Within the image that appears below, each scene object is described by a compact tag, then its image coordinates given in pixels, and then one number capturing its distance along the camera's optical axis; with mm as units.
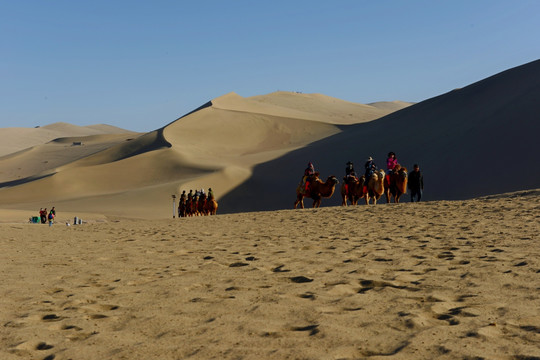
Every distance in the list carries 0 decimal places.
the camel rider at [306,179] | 25320
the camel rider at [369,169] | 23053
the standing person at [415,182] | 23172
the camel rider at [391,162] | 23858
